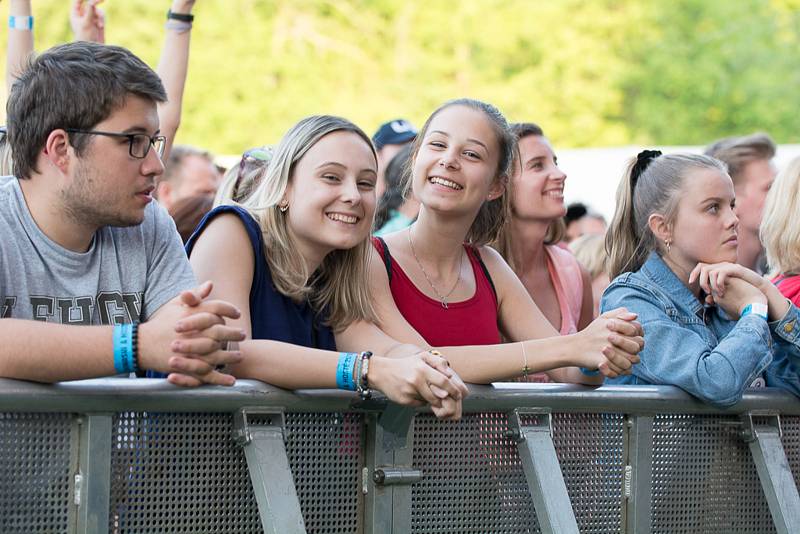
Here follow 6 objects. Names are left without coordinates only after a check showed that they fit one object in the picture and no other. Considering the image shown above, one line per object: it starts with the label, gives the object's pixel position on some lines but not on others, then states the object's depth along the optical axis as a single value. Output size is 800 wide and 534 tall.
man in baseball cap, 6.86
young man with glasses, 2.99
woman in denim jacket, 3.72
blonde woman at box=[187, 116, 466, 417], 3.49
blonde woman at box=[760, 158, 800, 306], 4.60
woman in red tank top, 3.98
